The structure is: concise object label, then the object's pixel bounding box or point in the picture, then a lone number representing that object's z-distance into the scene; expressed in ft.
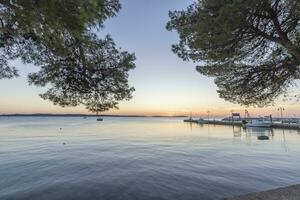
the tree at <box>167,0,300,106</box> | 16.29
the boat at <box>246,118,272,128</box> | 124.04
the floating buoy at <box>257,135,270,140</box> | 77.21
